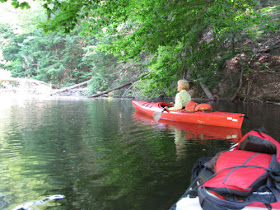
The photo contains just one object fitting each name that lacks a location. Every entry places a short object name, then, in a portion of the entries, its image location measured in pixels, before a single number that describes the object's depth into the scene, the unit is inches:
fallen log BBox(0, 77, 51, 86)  1040.2
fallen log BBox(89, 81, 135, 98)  820.7
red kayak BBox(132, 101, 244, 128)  241.4
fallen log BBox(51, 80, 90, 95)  1013.2
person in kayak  278.7
